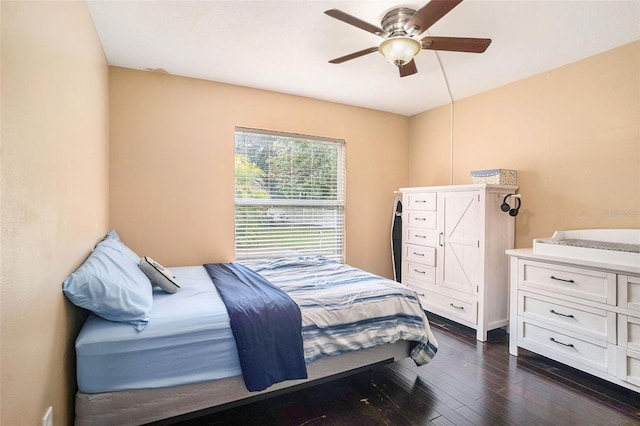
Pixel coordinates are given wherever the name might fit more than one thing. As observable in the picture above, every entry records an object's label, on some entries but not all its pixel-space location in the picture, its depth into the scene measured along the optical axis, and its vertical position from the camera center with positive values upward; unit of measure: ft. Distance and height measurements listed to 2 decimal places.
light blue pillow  5.13 -1.37
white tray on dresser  7.07 -0.84
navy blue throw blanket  5.77 -2.36
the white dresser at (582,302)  6.86 -2.20
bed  5.09 -2.53
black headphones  10.31 +0.15
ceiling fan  6.08 +3.58
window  11.70 +0.66
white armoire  10.09 -1.41
